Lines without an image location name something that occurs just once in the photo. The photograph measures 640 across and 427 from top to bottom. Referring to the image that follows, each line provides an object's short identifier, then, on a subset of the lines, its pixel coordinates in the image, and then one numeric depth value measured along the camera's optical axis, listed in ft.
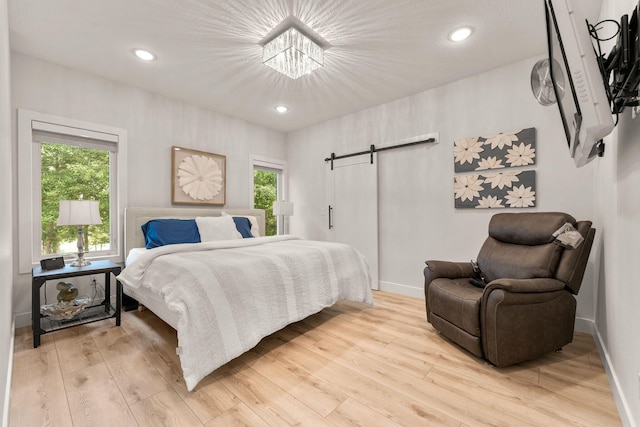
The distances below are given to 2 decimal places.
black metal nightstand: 7.37
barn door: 13.12
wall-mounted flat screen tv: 3.70
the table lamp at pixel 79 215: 8.08
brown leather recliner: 6.01
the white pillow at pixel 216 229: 11.11
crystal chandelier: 7.81
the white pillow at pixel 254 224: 13.17
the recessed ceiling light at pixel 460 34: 7.73
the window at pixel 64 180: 8.76
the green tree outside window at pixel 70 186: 9.39
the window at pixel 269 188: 16.12
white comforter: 5.72
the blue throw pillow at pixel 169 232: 10.09
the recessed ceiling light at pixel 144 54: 8.68
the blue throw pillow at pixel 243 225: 12.34
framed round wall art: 12.25
